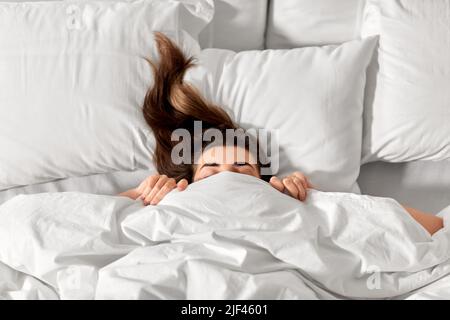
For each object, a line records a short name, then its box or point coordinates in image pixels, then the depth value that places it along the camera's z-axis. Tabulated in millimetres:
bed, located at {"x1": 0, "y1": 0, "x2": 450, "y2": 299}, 1151
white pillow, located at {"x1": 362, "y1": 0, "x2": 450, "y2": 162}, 1583
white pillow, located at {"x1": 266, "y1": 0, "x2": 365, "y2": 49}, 1728
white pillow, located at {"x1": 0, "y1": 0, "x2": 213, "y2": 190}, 1541
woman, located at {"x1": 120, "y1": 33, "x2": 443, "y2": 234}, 1455
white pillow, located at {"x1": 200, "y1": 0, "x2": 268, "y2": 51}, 1742
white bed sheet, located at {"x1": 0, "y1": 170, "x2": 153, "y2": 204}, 1604
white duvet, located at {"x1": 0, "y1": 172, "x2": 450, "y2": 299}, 1127
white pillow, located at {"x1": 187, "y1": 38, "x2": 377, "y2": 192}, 1551
